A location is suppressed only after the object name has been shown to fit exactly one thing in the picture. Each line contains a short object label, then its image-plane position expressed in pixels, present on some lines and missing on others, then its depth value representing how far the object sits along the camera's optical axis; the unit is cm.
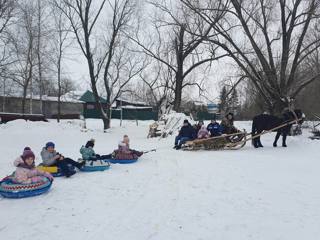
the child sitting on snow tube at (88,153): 848
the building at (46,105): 3897
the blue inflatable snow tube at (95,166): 795
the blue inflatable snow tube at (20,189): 549
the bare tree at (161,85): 2749
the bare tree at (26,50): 2368
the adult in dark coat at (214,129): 1255
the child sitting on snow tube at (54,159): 729
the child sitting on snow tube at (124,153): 929
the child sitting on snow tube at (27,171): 573
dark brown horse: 1190
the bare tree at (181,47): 1682
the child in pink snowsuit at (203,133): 1210
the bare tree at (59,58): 2558
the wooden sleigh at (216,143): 1150
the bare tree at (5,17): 1890
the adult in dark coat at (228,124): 1284
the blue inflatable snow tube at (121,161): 921
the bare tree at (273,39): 1433
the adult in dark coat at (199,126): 1297
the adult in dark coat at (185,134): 1223
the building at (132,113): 3885
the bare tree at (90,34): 2126
